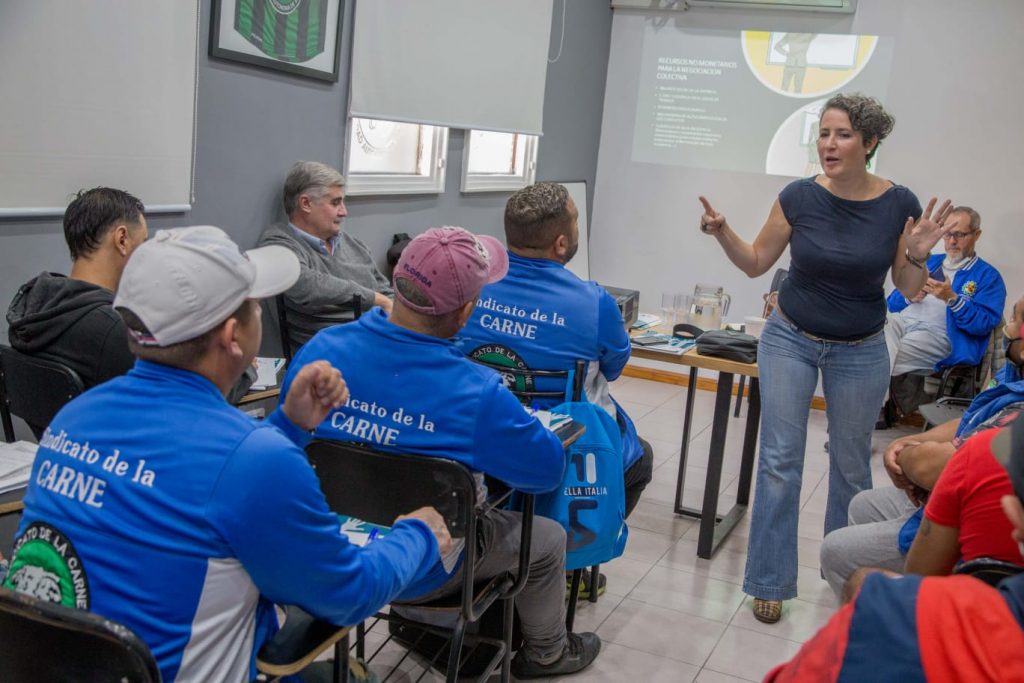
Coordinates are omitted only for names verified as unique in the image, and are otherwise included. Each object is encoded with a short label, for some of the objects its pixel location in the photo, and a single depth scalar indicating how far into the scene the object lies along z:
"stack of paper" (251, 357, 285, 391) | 2.87
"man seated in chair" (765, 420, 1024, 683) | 0.88
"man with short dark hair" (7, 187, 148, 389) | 2.23
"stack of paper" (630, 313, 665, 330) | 3.73
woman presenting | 2.79
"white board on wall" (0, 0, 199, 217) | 2.66
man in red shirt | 1.45
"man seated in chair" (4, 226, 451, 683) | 1.15
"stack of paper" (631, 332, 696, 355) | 3.40
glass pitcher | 3.80
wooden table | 3.36
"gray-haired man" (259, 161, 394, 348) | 3.67
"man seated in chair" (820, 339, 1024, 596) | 2.08
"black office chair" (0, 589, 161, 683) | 1.09
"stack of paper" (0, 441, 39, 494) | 1.84
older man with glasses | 5.06
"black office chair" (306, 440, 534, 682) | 1.74
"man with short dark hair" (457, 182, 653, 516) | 2.48
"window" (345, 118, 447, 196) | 4.40
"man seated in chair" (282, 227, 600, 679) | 1.80
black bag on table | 3.34
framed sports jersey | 3.36
